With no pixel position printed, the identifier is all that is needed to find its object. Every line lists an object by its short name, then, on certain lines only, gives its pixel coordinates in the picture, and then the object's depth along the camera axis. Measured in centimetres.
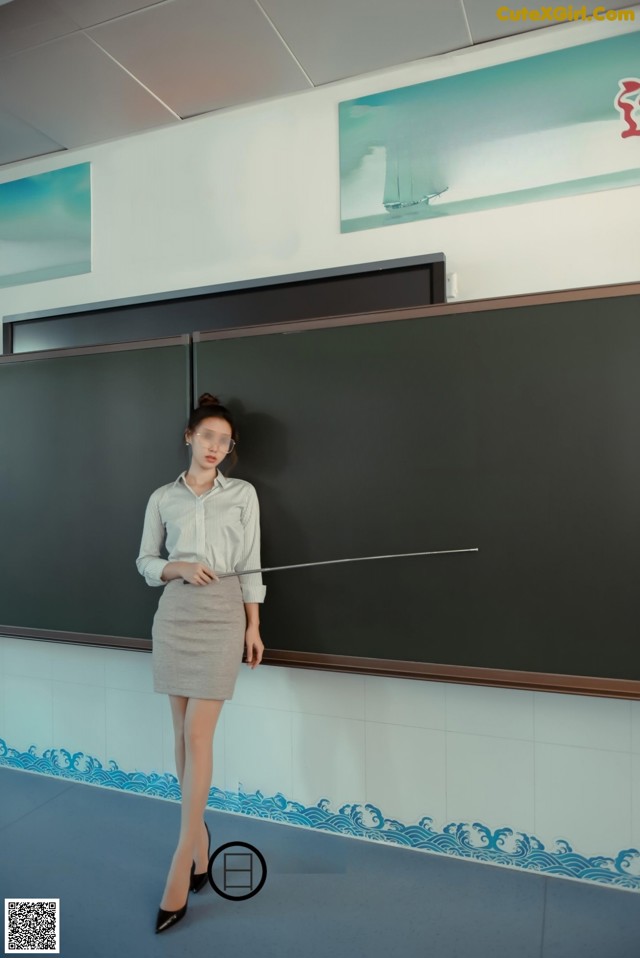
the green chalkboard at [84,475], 240
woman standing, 198
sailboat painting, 209
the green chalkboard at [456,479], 183
